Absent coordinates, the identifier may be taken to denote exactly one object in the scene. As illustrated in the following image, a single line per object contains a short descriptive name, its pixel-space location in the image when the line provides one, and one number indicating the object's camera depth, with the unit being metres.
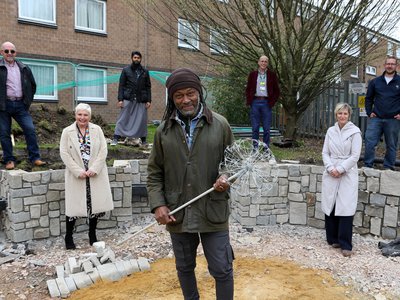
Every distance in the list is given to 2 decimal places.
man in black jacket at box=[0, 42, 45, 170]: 5.73
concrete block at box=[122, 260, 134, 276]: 4.36
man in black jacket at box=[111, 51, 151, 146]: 7.75
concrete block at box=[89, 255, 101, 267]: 4.36
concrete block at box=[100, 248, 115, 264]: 4.45
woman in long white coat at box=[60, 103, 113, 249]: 4.98
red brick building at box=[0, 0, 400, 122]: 13.16
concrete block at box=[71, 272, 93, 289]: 4.04
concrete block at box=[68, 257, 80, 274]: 4.23
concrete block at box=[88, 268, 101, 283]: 4.14
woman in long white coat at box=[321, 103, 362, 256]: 5.01
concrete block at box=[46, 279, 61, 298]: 3.91
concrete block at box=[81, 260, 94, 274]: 4.20
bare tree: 7.52
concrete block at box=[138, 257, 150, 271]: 4.48
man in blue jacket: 6.03
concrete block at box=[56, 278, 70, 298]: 3.91
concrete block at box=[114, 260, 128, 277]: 4.30
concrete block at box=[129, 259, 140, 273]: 4.44
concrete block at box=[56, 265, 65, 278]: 4.22
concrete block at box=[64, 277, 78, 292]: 3.98
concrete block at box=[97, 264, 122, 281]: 4.20
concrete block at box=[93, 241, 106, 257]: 4.54
